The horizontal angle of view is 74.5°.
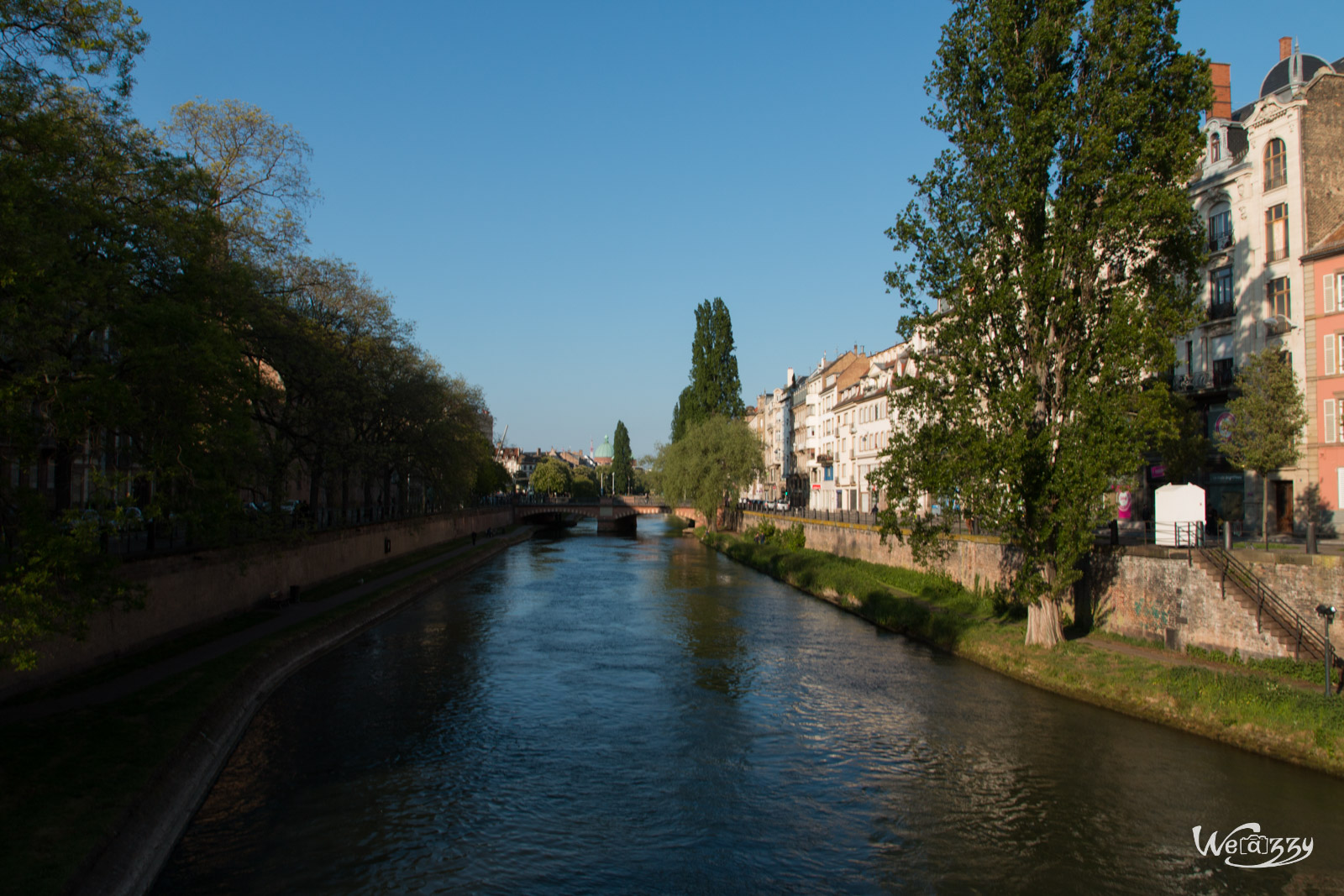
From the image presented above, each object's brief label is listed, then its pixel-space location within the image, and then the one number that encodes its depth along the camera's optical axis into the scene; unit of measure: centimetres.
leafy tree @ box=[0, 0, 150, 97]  1552
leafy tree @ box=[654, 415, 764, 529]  7744
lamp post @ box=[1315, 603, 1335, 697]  1902
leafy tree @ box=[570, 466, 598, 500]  18262
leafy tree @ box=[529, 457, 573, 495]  17388
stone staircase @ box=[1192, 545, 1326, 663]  2116
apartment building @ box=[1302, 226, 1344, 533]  3092
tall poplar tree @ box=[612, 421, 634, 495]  19088
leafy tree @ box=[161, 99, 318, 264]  3112
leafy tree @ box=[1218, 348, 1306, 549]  2736
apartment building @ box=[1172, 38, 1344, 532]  3259
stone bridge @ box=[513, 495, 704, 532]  11112
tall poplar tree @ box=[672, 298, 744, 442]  8775
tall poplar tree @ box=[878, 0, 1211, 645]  2333
